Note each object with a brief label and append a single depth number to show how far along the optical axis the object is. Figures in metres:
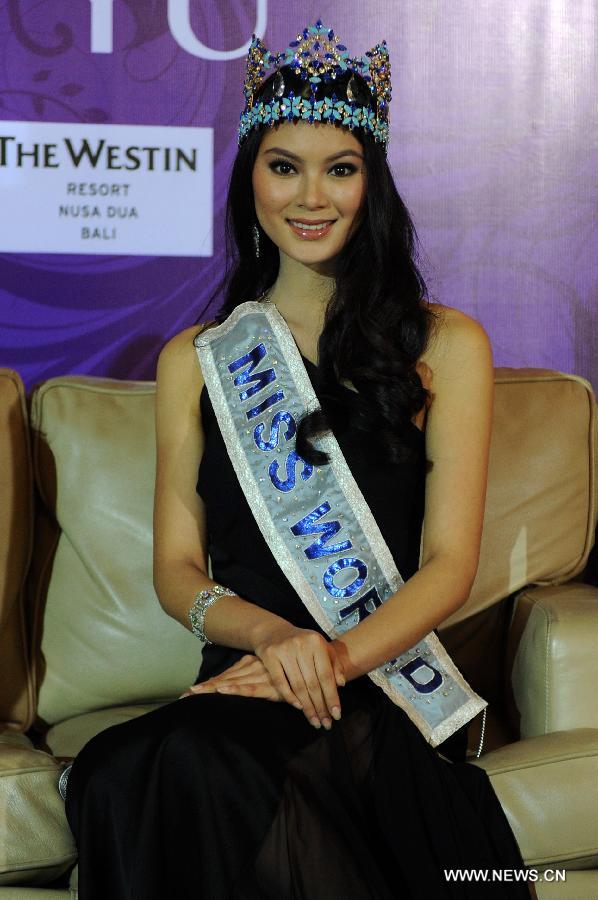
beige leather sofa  2.99
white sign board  3.41
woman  2.52
